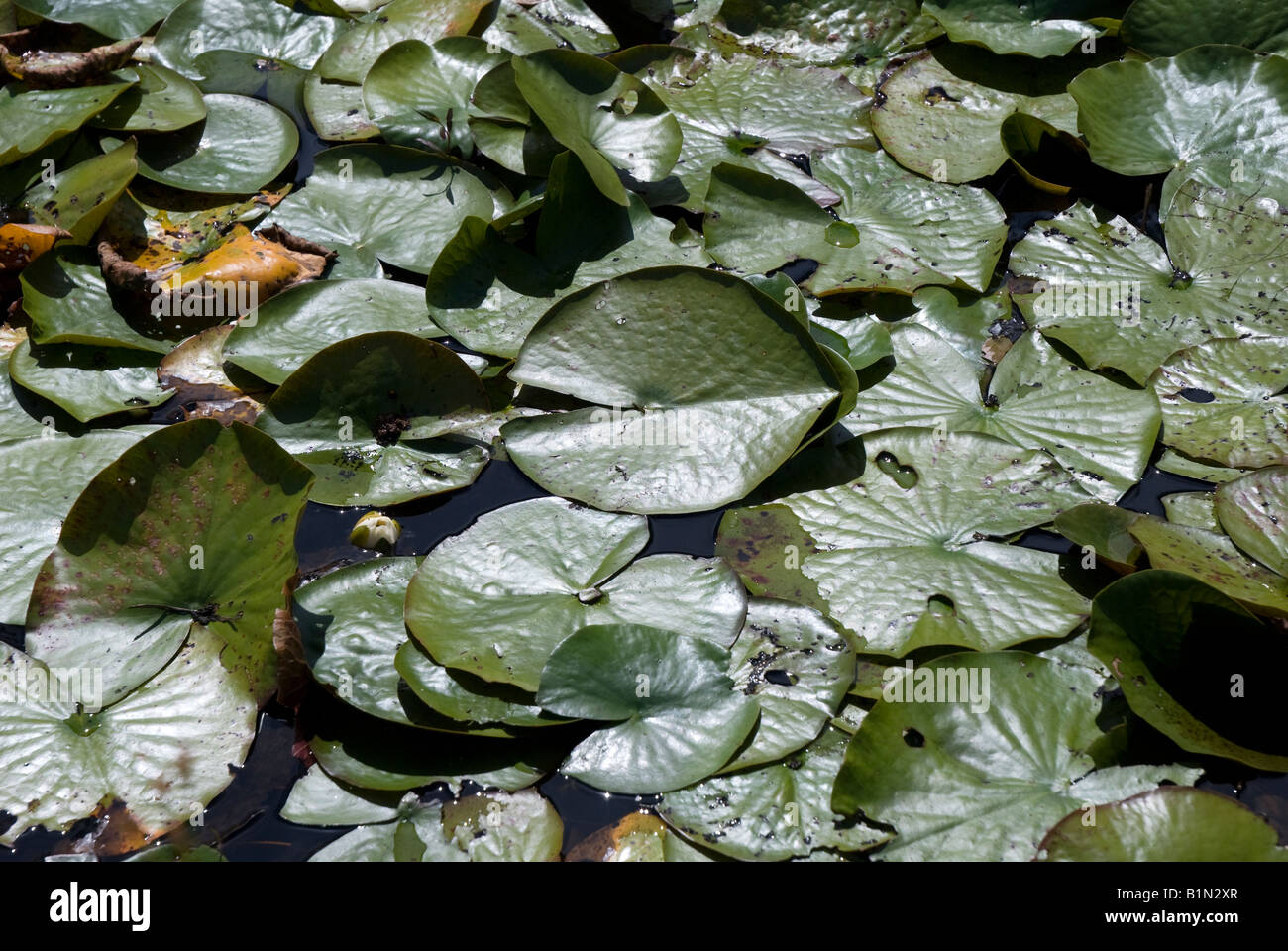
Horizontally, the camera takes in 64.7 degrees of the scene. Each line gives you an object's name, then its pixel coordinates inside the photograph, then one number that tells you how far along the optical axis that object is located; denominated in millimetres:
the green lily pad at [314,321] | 3064
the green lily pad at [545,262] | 3168
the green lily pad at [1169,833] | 1935
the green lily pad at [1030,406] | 2793
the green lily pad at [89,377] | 2977
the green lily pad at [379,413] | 2834
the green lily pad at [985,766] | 2102
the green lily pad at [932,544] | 2455
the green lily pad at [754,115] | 3725
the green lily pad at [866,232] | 3299
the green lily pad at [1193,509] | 2645
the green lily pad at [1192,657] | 2193
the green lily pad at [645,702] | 2221
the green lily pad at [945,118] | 3689
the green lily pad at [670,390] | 2699
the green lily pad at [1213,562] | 2361
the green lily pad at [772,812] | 2117
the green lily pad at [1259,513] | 2484
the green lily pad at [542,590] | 2371
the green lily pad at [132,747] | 2207
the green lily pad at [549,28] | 4152
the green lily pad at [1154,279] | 3092
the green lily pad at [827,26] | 4215
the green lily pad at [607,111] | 3482
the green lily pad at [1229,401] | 2803
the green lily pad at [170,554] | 2459
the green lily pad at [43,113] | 3562
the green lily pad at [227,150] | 3654
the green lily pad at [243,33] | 4082
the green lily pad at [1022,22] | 4000
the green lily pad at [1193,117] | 3490
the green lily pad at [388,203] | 3443
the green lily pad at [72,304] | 3115
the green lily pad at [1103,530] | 2480
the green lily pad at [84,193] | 3363
